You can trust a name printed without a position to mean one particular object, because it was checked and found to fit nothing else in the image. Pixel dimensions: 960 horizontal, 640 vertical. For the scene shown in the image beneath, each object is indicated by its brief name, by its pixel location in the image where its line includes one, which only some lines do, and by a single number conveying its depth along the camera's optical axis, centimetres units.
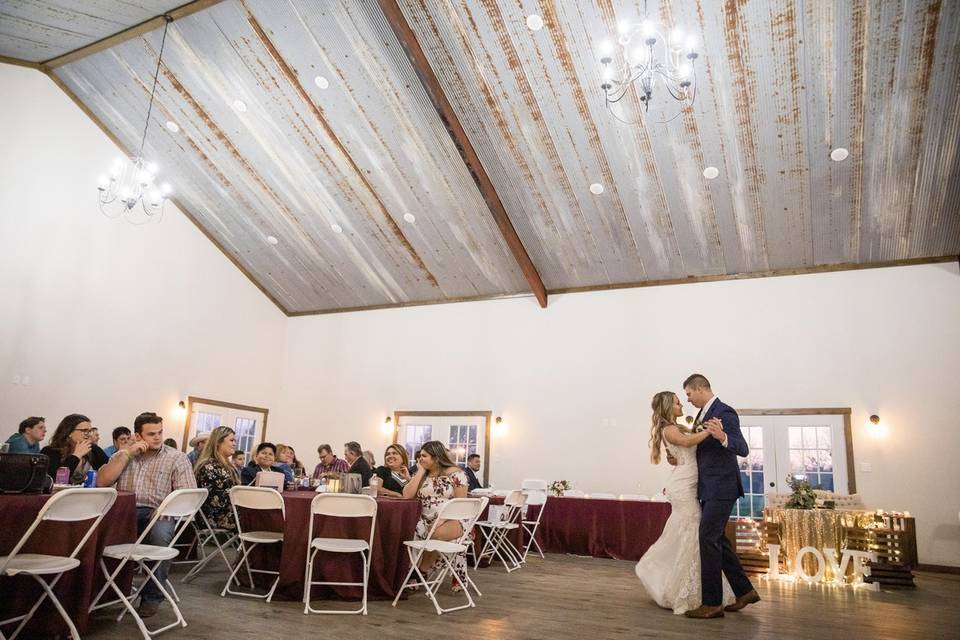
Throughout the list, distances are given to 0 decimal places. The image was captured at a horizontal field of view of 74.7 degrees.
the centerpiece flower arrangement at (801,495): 675
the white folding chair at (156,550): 336
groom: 431
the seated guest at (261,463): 633
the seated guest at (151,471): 417
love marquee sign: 618
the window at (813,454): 859
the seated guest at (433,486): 500
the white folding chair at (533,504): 777
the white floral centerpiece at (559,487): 869
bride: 448
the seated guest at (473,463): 944
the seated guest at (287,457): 821
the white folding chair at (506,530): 637
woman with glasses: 486
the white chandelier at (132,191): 714
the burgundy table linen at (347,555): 441
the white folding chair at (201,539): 506
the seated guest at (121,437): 700
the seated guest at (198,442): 673
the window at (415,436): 1117
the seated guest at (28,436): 550
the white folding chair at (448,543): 432
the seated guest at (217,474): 536
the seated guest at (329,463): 866
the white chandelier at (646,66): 570
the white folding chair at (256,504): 432
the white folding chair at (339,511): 406
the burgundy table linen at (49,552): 304
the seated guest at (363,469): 628
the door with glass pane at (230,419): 1057
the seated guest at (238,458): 702
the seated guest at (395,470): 577
